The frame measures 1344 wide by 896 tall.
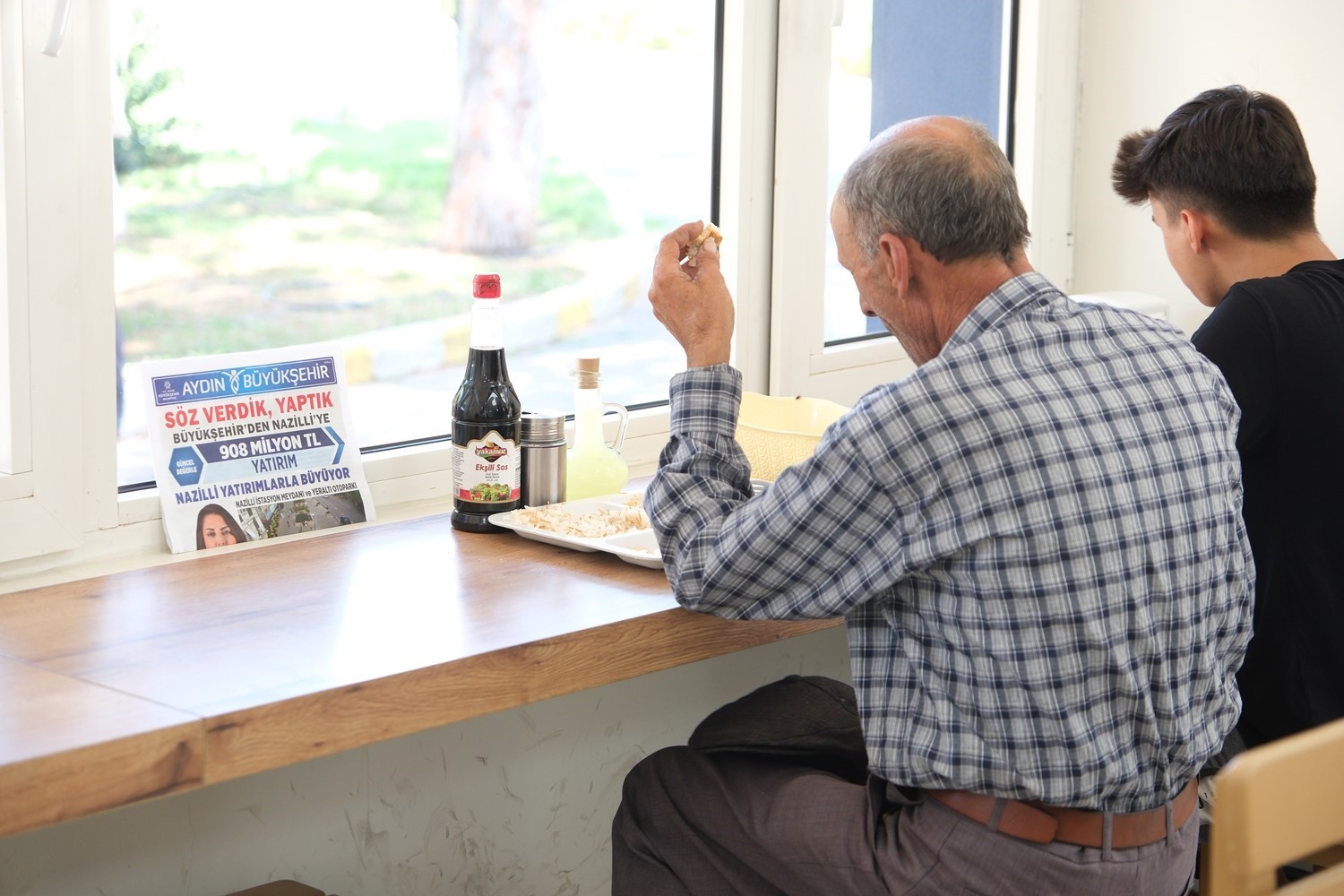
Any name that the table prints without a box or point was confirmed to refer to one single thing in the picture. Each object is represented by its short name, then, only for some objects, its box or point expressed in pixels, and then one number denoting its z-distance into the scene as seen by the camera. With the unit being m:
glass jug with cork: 3.48
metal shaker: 3.41
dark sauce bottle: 3.34
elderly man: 2.85
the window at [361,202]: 3.19
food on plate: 3.31
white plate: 3.21
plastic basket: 3.50
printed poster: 3.28
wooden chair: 2.63
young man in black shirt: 3.22
